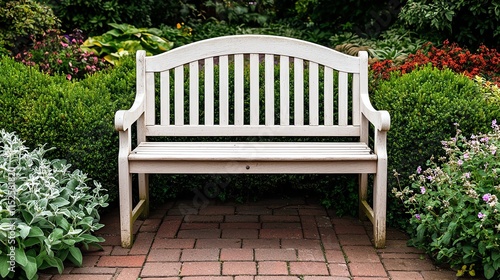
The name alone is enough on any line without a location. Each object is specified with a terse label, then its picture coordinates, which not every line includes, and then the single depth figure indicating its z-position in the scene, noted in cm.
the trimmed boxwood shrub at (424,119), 398
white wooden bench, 427
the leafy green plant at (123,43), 680
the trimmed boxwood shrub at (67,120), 403
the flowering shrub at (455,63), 504
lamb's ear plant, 326
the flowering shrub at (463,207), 324
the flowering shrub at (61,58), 558
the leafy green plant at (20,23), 624
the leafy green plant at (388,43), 641
